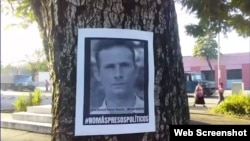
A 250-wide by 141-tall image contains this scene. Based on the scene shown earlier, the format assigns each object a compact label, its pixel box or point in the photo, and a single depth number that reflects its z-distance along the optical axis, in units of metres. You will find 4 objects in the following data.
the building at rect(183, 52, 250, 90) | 45.84
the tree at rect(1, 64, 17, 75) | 56.60
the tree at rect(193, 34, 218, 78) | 51.03
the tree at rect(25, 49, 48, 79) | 55.34
